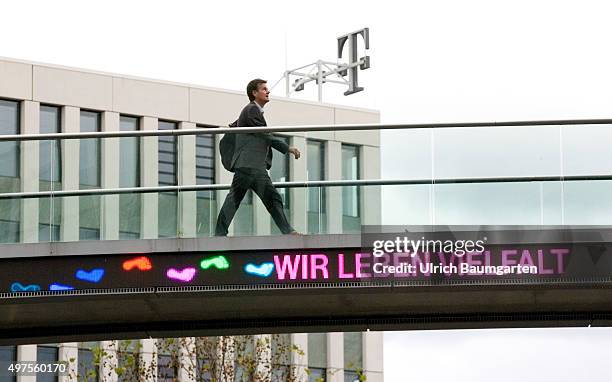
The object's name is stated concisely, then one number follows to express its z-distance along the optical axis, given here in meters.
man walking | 22.64
